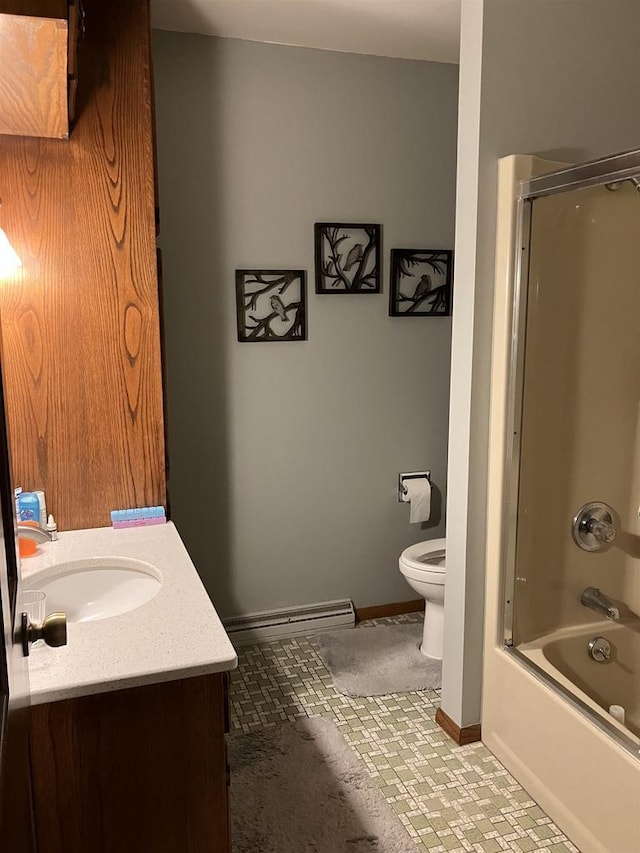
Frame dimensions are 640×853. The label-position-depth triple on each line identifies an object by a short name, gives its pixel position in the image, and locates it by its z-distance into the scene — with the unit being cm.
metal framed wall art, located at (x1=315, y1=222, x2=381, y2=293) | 302
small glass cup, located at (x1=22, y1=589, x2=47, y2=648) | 128
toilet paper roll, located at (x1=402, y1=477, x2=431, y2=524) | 325
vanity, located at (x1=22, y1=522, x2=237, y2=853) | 137
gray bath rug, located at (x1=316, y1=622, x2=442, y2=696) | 278
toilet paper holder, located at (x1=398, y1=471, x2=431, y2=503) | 329
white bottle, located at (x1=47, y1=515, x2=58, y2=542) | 215
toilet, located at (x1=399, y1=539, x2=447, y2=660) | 285
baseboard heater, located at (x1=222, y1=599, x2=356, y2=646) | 312
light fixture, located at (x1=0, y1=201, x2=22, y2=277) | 193
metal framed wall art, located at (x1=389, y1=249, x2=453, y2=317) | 315
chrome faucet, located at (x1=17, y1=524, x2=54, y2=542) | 193
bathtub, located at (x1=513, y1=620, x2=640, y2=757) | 232
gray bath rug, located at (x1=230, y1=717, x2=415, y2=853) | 200
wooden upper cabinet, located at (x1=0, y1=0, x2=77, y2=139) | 134
